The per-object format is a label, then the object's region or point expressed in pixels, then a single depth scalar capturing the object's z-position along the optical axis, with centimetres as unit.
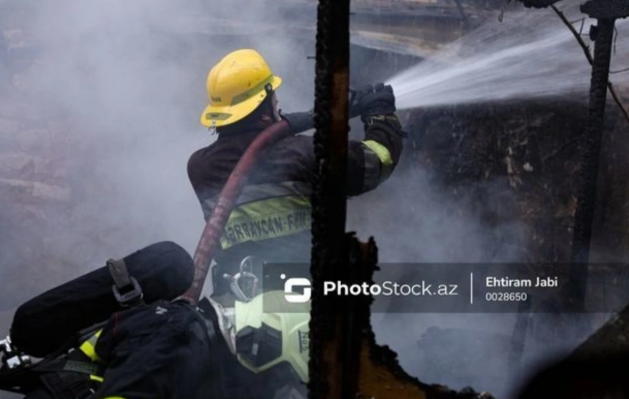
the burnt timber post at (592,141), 454
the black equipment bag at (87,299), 350
